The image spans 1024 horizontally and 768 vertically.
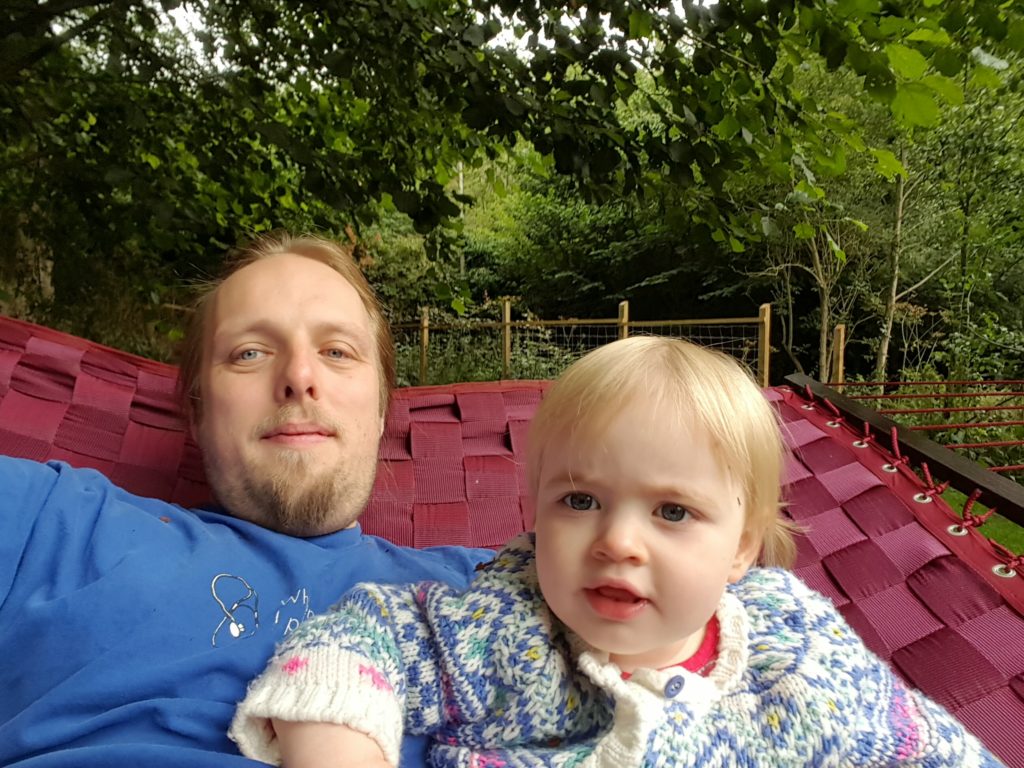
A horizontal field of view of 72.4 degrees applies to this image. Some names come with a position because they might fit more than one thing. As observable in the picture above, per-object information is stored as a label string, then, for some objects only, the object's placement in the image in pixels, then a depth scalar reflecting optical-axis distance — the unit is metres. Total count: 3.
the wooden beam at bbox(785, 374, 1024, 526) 1.17
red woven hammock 1.00
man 0.78
